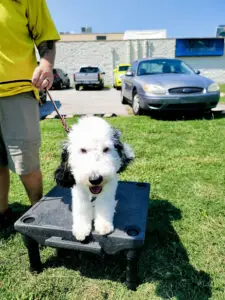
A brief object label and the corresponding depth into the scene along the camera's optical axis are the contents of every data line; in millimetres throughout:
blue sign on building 25422
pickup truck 18938
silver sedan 6879
